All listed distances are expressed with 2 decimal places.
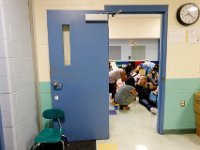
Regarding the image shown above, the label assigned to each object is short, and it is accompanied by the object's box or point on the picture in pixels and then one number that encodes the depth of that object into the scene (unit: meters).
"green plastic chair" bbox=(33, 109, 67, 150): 2.10
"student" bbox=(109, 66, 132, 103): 4.54
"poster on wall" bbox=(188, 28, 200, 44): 2.71
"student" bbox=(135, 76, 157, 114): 4.43
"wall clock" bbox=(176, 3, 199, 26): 2.62
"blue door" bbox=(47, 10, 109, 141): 2.48
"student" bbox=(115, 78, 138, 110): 3.99
